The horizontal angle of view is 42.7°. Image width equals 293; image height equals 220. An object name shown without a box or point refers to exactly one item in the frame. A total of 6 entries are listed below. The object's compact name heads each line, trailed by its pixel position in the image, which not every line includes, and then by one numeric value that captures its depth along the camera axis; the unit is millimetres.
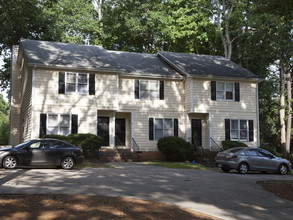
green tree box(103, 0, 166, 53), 39250
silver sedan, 20156
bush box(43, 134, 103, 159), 22672
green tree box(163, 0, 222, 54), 39312
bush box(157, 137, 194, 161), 25656
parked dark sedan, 16969
